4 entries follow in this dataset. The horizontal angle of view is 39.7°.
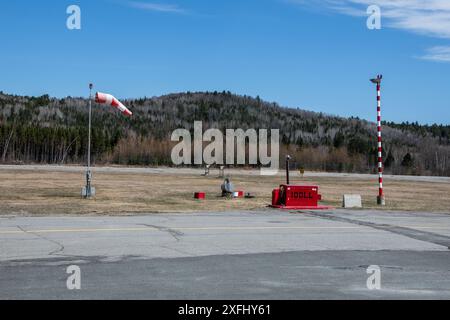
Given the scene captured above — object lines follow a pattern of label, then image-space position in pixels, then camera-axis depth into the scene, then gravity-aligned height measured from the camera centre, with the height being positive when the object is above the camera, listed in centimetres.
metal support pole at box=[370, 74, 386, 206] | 2581 +157
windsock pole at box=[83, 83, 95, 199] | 2548 -96
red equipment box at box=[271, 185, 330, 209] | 2219 -105
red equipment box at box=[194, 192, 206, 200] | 2740 -121
